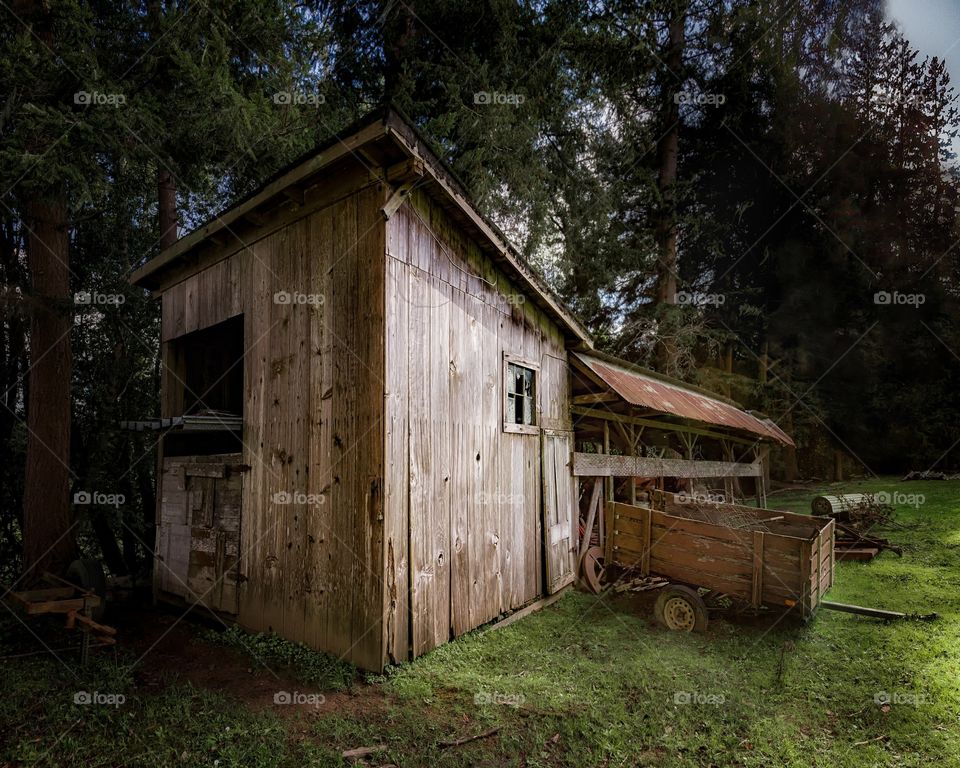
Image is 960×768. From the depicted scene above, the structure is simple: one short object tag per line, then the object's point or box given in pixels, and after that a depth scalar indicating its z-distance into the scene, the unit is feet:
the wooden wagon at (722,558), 20.79
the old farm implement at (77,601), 17.52
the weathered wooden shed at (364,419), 17.44
